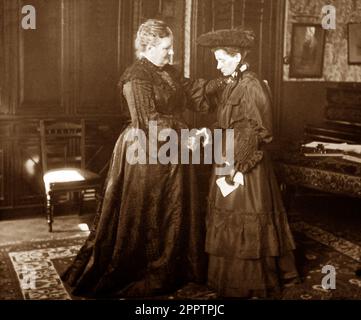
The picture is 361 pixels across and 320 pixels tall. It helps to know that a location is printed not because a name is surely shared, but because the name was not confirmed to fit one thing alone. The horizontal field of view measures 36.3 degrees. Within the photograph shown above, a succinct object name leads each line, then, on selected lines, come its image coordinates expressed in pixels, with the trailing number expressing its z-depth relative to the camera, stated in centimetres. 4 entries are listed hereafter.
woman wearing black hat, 347
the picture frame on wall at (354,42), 707
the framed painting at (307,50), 710
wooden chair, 550
